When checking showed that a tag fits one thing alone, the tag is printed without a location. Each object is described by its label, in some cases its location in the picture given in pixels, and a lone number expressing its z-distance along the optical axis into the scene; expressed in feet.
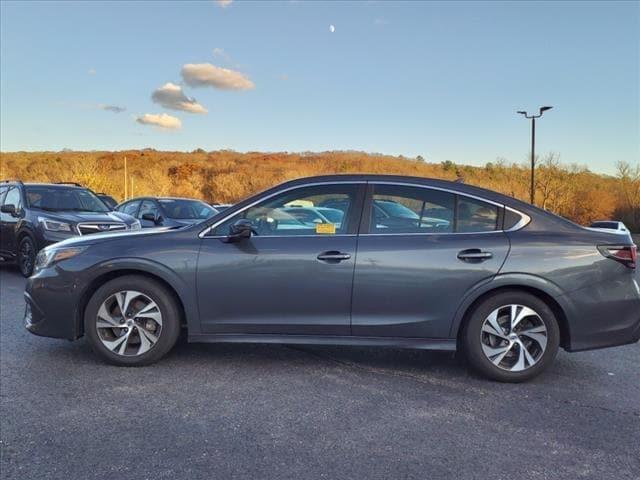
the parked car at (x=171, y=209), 45.70
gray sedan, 14.03
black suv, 30.60
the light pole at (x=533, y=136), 98.22
